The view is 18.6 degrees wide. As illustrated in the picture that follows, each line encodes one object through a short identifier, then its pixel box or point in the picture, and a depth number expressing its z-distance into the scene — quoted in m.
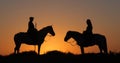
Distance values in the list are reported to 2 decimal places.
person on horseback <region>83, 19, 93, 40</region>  27.06
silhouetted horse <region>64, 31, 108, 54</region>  27.88
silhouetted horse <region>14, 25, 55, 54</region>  28.75
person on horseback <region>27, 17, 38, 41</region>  27.59
